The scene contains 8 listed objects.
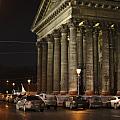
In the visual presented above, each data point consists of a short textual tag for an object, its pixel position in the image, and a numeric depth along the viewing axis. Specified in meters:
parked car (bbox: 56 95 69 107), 54.38
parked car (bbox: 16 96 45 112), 38.44
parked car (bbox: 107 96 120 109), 47.20
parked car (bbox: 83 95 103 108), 48.80
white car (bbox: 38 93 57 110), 49.89
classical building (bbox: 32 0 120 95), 54.81
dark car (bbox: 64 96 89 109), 44.84
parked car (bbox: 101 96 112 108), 51.44
